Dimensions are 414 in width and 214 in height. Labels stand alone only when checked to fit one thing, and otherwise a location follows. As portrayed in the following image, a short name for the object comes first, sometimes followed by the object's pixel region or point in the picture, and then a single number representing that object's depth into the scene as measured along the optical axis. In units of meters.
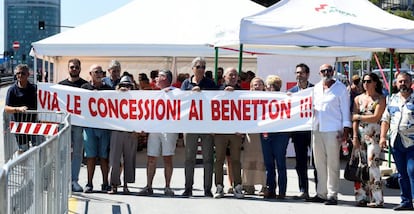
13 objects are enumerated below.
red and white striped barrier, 10.52
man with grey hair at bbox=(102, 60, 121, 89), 12.26
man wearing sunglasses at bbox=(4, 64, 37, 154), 11.21
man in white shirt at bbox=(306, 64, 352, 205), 10.70
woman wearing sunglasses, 10.42
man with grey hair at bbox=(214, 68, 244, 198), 11.16
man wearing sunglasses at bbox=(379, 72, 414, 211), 10.05
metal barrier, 5.01
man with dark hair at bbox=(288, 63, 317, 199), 11.05
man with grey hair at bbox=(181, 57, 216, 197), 11.05
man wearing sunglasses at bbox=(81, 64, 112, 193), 11.28
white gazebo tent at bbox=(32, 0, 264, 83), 17.83
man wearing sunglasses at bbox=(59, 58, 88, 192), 11.31
